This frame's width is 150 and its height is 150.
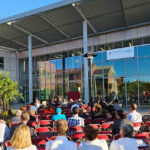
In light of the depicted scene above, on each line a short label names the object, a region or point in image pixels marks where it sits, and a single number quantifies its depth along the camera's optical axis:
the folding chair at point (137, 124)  6.58
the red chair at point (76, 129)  5.91
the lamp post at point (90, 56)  9.41
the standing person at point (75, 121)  6.55
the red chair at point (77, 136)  5.07
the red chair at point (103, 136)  4.65
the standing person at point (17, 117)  6.82
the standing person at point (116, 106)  10.86
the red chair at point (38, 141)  4.25
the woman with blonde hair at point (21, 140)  2.74
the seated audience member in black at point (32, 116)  7.90
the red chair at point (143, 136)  4.40
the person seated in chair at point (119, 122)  5.44
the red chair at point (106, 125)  6.53
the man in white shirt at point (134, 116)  7.15
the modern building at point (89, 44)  16.61
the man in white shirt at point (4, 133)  5.12
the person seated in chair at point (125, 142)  3.22
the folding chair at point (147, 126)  6.61
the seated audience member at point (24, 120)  5.24
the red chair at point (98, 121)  7.67
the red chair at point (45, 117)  9.27
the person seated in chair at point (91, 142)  3.18
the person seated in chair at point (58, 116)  7.40
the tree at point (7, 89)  13.24
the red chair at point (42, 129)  6.12
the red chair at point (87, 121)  7.66
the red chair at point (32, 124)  7.18
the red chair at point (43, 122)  7.90
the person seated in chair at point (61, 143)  3.20
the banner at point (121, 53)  19.12
